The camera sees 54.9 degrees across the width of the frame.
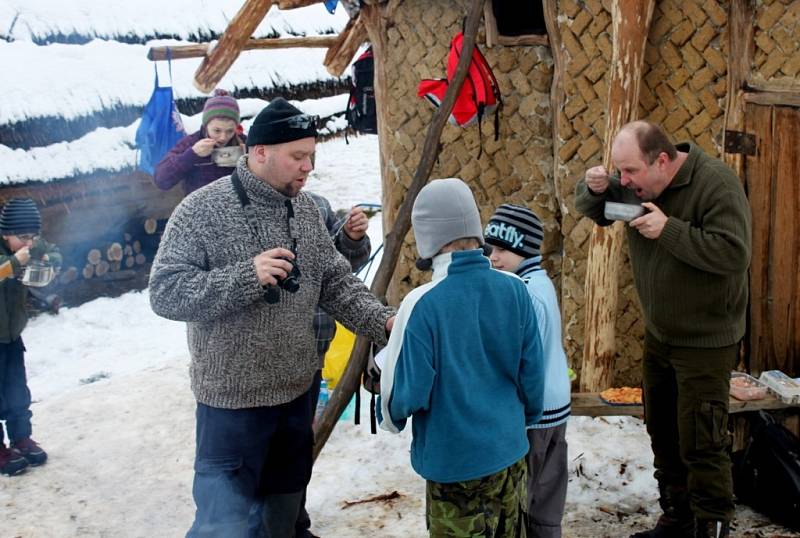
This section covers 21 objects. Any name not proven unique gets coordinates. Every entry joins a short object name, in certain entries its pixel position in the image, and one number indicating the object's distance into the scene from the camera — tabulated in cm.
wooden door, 433
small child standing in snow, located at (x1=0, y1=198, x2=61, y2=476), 482
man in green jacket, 320
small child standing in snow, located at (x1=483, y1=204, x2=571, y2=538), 309
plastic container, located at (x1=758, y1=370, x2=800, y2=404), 404
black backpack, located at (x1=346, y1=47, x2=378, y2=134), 611
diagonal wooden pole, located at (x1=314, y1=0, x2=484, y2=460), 454
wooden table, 439
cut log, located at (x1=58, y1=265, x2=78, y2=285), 884
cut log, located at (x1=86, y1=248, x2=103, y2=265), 924
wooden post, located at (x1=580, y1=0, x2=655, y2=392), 452
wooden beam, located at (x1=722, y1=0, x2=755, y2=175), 436
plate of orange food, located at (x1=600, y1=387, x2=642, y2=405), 446
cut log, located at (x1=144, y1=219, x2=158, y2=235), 986
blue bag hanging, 691
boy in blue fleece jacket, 248
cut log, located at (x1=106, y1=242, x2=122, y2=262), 945
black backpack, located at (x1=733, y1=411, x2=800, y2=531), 378
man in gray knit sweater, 272
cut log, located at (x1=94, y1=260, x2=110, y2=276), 932
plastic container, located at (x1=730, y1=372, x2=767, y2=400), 414
